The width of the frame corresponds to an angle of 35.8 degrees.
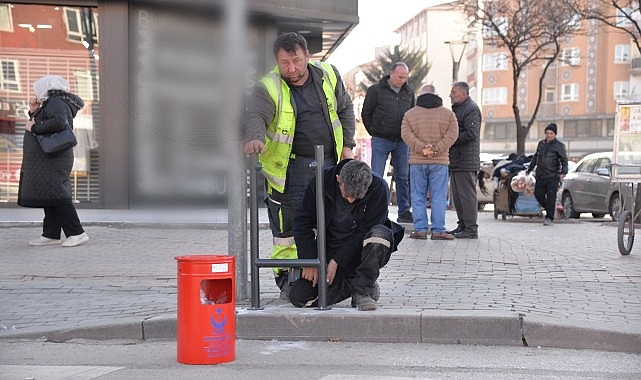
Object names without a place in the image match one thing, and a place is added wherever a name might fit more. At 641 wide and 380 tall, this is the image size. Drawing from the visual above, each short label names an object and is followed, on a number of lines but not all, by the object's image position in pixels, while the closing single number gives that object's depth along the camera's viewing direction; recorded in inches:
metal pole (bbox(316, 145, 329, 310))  253.3
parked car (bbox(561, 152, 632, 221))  858.1
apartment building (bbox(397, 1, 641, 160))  3253.0
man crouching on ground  259.8
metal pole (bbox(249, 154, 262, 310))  256.2
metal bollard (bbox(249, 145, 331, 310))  254.2
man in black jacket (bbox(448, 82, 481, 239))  497.7
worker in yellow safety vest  270.5
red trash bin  214.8
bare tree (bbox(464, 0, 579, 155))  1291.8
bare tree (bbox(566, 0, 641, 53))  959.2
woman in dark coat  409.7
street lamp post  1290.0
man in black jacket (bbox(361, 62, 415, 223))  495.9
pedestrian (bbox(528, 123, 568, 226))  693.3
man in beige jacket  468.8
